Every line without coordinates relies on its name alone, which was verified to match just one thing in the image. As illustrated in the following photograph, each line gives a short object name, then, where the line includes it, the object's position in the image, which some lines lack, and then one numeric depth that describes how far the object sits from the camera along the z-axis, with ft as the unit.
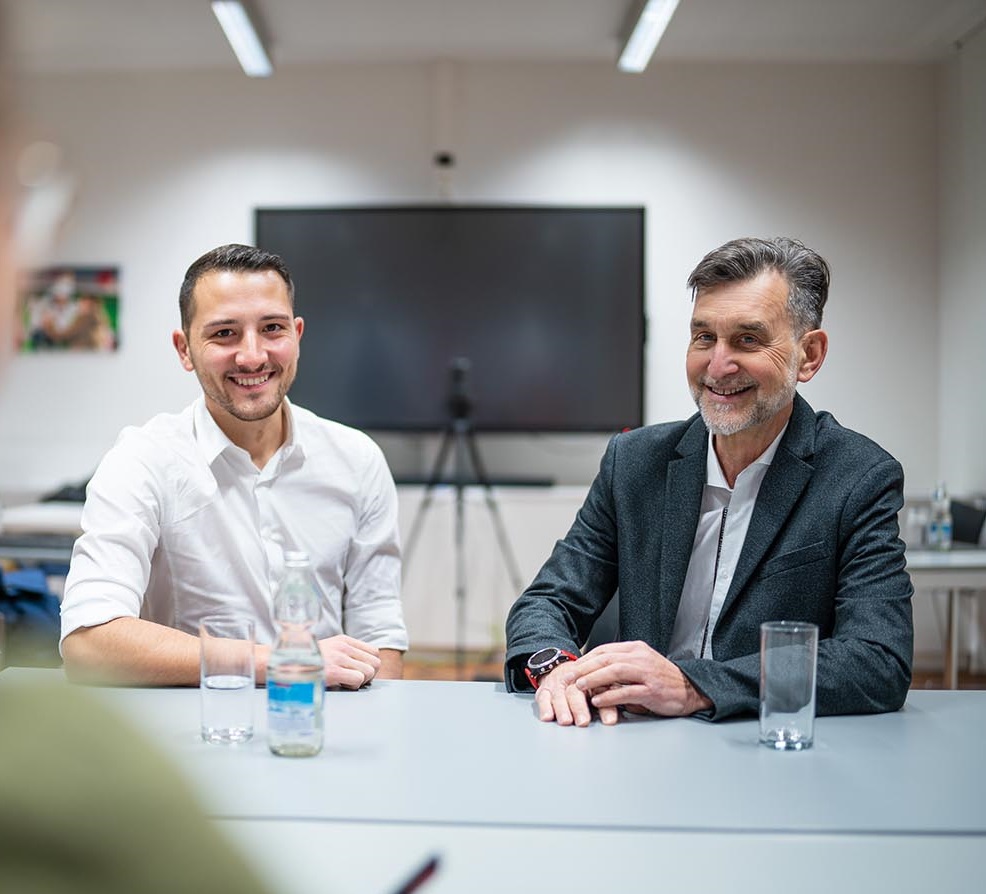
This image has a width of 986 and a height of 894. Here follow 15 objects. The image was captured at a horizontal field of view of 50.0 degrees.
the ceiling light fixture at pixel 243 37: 14.80
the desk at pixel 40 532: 12.87
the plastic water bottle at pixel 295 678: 4.24
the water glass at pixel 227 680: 4.45
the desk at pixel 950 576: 11.28
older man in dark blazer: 5.49
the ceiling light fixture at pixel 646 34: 14.84
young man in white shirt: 6.49
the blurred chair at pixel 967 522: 14.35
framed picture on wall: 18.43
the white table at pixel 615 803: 3.49
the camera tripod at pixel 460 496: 16.81
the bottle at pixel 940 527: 12.83
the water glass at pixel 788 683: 4.51
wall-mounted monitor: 17.46
